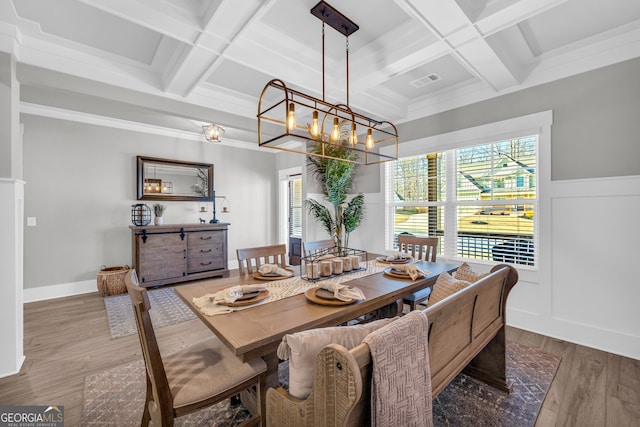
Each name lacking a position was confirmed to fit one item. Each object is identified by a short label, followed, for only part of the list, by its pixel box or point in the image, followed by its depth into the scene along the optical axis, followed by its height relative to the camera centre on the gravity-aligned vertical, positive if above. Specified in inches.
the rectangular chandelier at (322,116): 77.4 +53.4
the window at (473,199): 119.3 +5.8
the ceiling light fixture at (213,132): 172.4 +51.9
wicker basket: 156.3 -38.4
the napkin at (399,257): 103.8 -17.3
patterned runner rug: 116.7 -46.8
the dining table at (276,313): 47.6 -20.7
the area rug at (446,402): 66.4 -49.7
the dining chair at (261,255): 94.5 -15.1
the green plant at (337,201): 165.6 +7.1
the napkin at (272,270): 84.4 -17.7
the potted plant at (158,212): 177.6 +1.3
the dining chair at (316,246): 113.9 -14.4
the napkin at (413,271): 81.2 -18.2
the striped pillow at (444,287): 64.0 -18.3
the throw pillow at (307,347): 38.2 -18.8
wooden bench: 32.7 -24.6
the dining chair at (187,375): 46.1 -31.2
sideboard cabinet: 163.6 -24.3
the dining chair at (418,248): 100.2 -16.1
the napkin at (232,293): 61.2 -18.5
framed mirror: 181.0 +23.6
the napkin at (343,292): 62.2 -18.6
